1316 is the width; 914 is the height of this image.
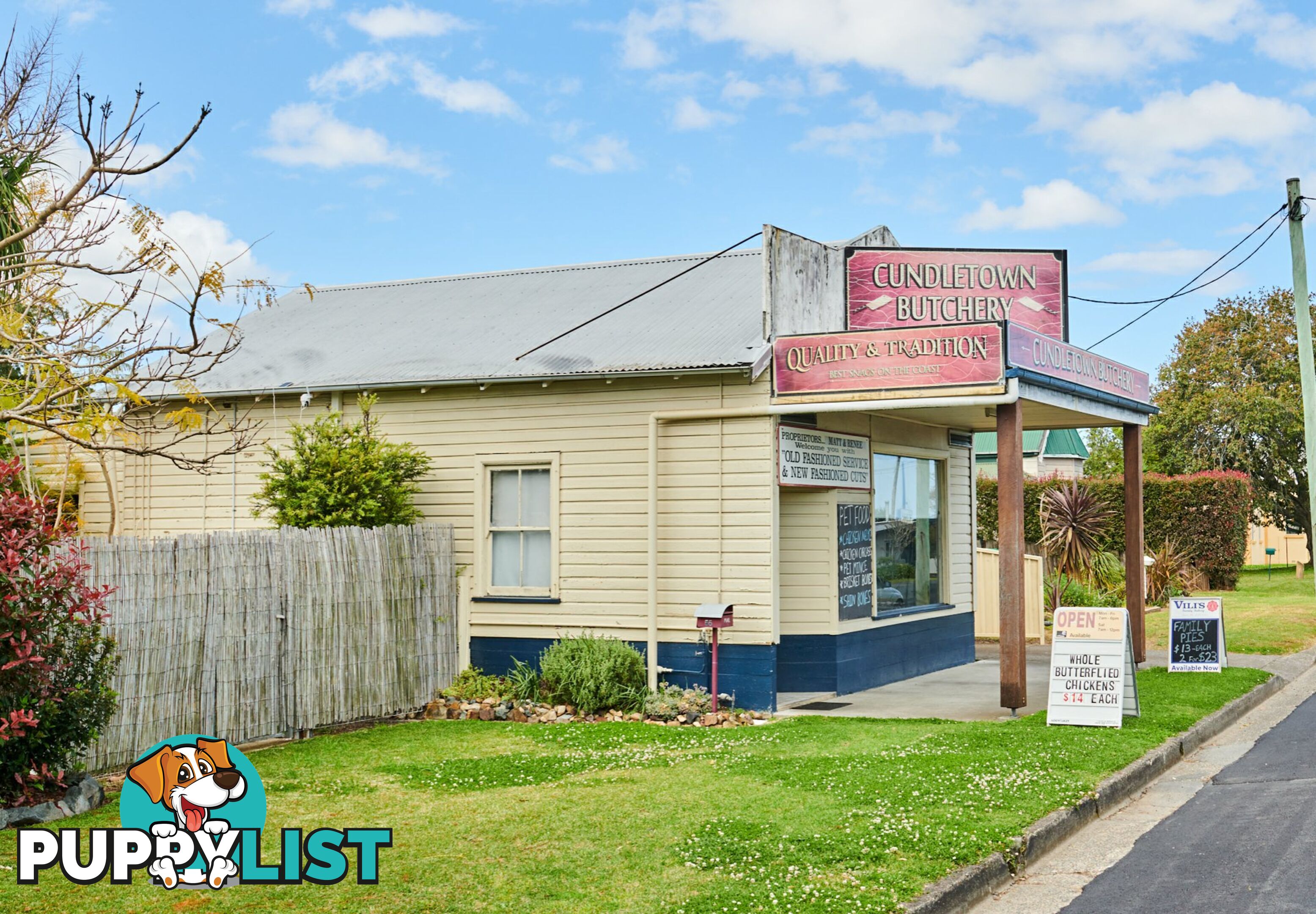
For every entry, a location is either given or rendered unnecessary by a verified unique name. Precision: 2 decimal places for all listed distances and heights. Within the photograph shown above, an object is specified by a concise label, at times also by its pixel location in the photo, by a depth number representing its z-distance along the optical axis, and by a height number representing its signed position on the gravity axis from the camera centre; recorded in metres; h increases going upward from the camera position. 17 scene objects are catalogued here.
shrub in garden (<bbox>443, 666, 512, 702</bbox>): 14.02 -1.60
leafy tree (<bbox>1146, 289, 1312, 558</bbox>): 41.81 +4.52
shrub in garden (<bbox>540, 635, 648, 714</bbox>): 13.28 -1.38
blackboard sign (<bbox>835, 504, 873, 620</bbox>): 14.72 -0.21
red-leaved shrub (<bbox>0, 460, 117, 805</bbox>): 8.34 -0.76
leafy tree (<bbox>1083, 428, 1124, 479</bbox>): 54.56 +3.68
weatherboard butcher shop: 13.09 +1.20
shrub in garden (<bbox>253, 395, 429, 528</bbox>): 13.45 +0.66
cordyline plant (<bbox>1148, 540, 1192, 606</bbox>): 25.80 -0.70
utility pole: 19.25 +3.79
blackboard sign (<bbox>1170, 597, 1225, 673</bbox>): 15.28 -1.12
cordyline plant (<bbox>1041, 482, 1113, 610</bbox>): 24.03 +0.25
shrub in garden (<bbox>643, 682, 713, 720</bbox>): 12.95 -1.63
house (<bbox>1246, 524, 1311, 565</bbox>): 40.44 -0.05
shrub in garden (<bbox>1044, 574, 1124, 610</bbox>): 23.06 -0.94
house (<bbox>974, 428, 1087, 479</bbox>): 45.16 +3.31
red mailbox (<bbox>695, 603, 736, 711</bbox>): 12.72 -0.73
